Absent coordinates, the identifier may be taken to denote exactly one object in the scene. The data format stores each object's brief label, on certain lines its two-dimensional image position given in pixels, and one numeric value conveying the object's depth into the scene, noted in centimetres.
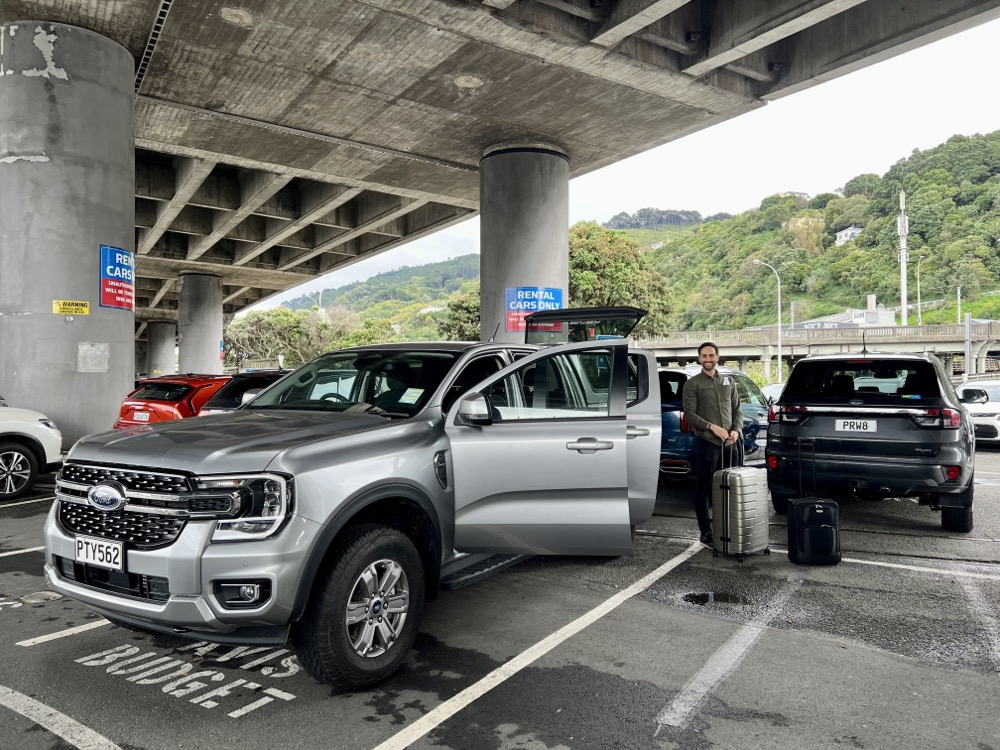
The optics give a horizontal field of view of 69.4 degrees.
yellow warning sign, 1004
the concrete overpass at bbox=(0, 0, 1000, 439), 996
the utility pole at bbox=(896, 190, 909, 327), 7494
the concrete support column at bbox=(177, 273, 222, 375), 3334
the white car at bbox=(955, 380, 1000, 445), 1443
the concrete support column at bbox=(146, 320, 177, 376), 5768
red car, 980
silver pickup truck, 323
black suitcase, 588
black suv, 654
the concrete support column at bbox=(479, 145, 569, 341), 1521
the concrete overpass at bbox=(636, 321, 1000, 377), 5762
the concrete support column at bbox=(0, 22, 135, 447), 990
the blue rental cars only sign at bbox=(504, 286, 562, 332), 1523
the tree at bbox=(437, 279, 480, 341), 4512
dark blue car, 841
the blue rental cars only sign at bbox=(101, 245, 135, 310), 1044
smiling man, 659
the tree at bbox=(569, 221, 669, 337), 4100
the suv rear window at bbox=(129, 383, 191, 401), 1011
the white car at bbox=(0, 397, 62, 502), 882
